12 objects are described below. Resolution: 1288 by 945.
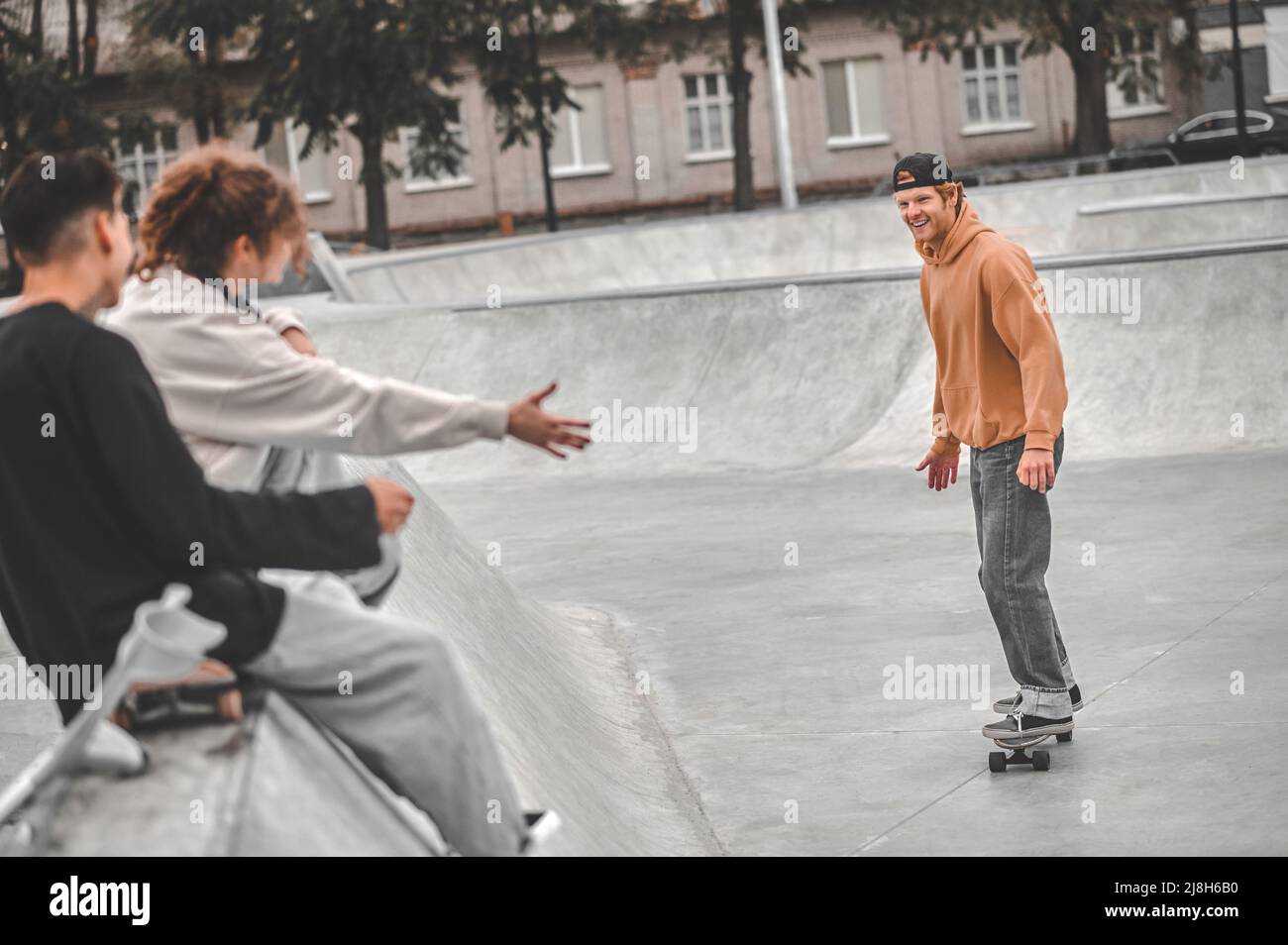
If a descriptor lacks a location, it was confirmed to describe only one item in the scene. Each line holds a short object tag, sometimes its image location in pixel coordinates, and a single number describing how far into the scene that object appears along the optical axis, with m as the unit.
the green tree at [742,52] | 35.84
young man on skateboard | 4.75
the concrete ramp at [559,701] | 4.30
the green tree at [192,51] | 32.50
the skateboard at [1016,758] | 5.04
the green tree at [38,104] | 33.94
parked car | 34.97
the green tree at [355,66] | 31.88
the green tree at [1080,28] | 34.88
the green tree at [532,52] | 35.69
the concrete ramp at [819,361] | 11.25
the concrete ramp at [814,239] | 21.52
